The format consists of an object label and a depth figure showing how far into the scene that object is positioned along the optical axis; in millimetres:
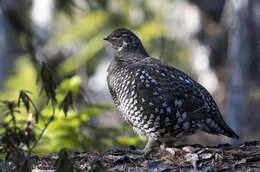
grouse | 10187
